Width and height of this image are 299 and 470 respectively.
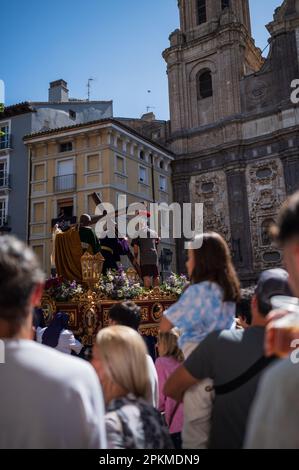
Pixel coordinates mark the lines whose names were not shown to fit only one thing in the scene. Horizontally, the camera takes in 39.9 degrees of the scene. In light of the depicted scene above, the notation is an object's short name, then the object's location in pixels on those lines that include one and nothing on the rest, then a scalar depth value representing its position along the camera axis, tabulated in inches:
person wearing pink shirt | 143.6
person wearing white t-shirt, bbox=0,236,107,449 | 61.8
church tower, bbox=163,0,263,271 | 1114.1
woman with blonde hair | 87.0
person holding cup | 51.6
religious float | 287.3
